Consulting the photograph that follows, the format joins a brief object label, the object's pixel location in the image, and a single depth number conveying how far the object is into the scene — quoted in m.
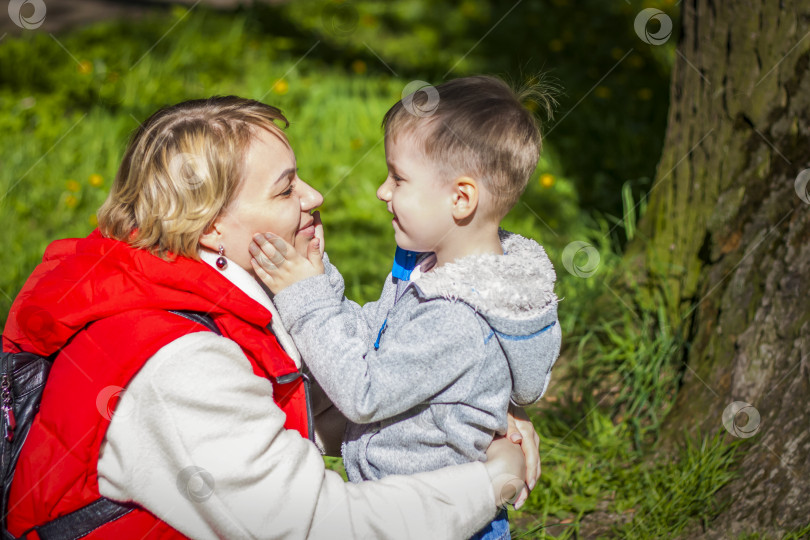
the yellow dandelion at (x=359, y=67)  5.24
